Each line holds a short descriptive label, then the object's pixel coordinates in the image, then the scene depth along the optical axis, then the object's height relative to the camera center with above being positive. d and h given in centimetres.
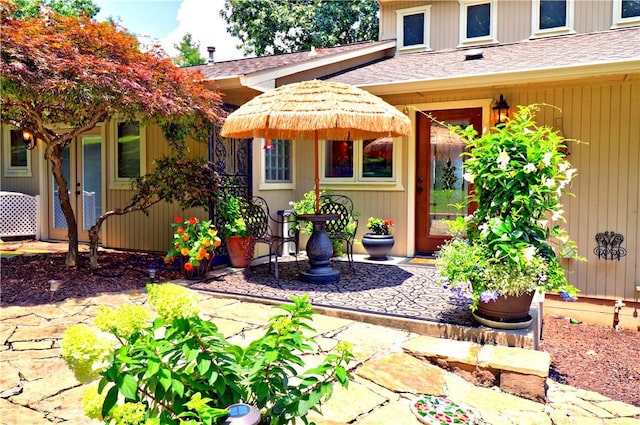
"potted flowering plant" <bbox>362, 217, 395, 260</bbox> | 662 -68
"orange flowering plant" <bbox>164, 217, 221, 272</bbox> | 537 -61
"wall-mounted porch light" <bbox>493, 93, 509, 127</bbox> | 594 +106
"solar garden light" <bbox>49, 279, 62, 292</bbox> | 495 -101
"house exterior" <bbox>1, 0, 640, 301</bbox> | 539 +104
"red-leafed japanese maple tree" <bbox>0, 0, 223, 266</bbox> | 429 +107
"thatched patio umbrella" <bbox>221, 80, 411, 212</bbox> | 463 +80
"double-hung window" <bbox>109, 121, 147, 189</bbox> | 739 +58
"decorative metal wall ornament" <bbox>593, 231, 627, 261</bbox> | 539 -63
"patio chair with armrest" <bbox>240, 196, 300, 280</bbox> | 625 -35
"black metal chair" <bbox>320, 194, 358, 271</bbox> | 639 -40
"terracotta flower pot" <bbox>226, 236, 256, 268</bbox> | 613 -78
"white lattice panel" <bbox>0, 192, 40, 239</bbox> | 856 -46
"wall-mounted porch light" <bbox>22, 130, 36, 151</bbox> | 784 +85
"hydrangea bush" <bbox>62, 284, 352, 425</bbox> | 135 -56
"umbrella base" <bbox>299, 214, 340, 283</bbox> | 531 -72
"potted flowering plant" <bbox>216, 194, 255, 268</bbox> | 606 -54
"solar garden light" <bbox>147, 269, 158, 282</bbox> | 546 -98
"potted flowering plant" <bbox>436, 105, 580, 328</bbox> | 354 -33
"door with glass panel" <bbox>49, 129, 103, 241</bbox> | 803 +19
